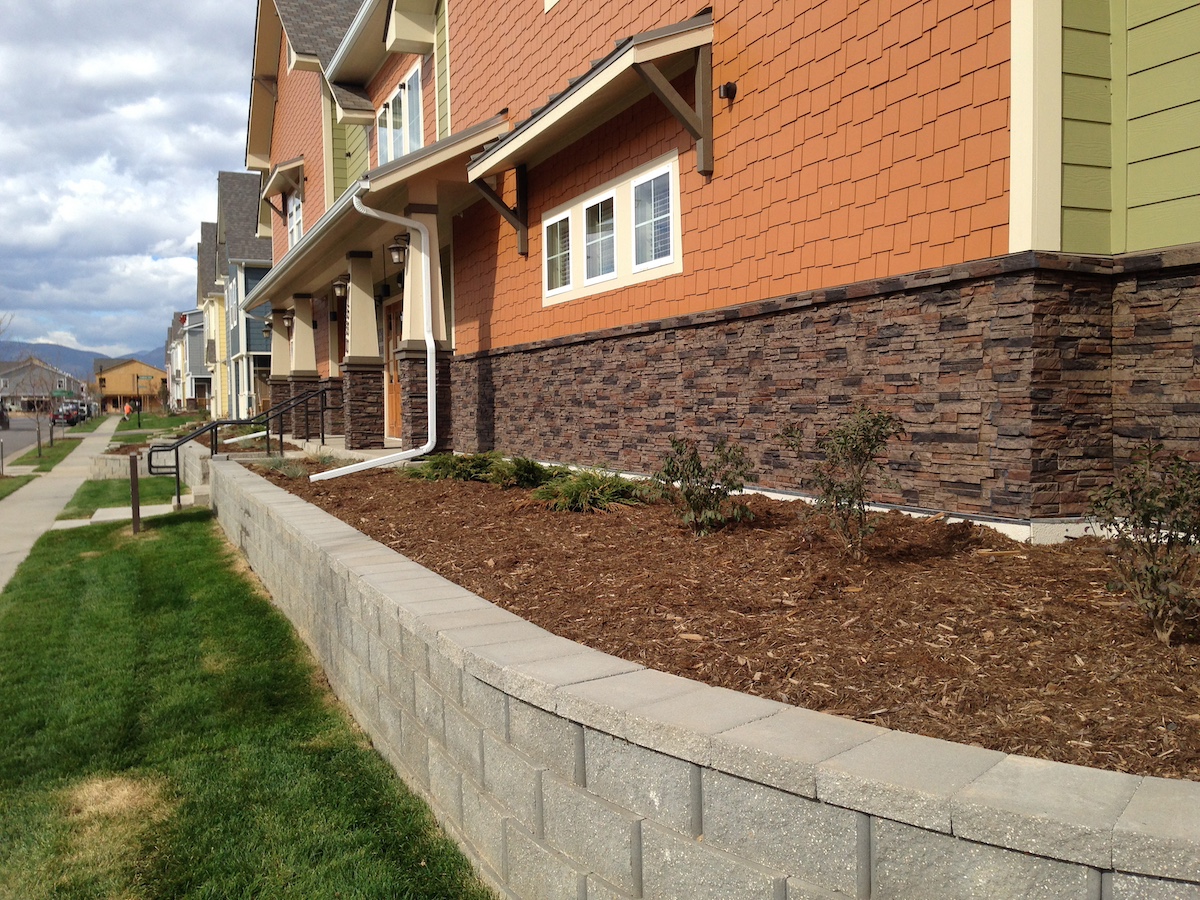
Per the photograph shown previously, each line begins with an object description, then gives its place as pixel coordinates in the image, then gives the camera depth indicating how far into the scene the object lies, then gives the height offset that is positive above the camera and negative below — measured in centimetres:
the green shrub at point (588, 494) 654 -64
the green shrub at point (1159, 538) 295 -47
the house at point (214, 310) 4362 +549
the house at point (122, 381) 11082 +390
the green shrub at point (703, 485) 527 -47
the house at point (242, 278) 3509 +560
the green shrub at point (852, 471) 430 -32
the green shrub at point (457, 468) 893 -60
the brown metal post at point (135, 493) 1099 -100
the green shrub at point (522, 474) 818 -61
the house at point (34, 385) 8175 +334
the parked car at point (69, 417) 6306 -35
